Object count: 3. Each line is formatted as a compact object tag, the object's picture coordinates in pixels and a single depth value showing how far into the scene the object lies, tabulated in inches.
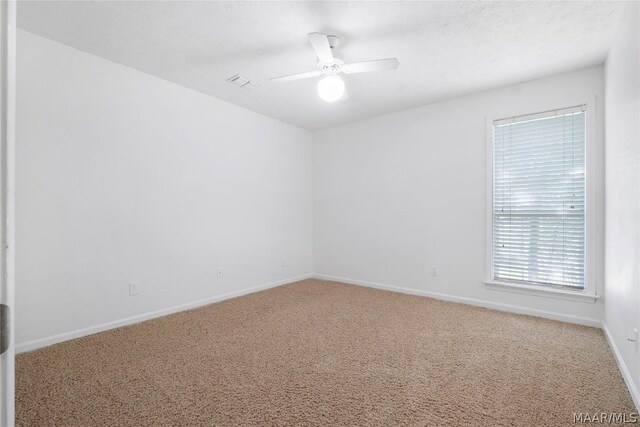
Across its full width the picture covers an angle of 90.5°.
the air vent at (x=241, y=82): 126.4
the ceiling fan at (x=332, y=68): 90.8
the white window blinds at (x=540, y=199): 120.4
